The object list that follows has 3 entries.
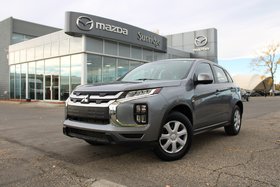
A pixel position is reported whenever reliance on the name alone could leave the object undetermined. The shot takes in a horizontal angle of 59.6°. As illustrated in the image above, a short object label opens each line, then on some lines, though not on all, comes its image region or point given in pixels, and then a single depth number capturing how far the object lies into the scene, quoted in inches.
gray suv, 139.0
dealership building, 729.6
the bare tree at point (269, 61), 2258.6
